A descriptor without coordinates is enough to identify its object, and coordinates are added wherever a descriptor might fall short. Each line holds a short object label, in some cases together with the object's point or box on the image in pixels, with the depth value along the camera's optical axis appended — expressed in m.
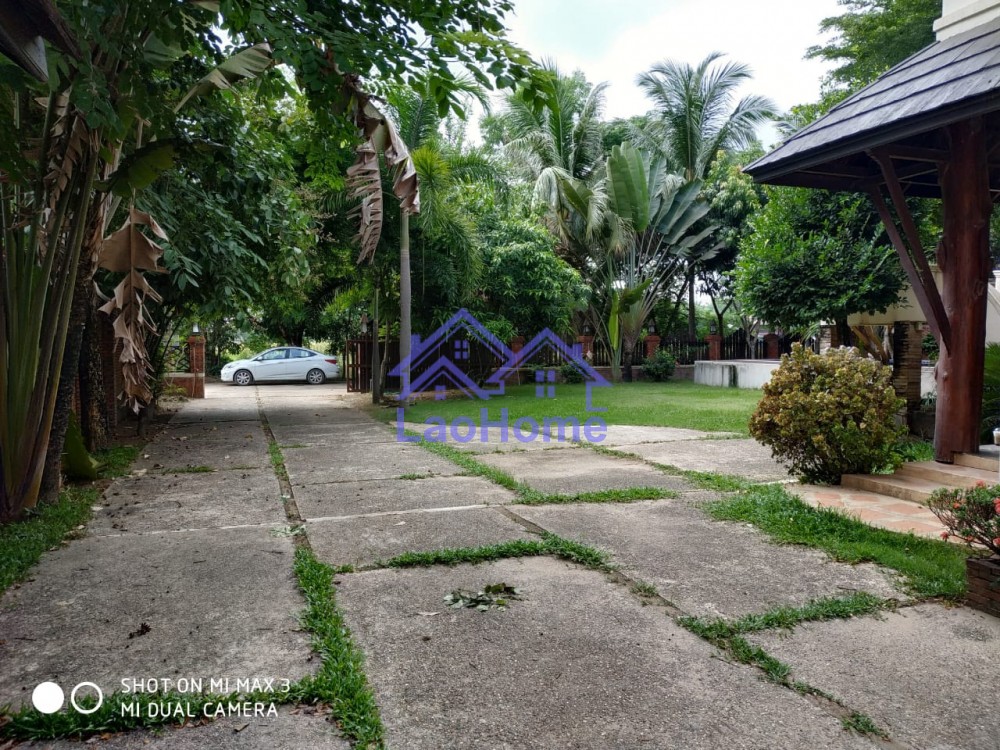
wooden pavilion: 5.73
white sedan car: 23.58
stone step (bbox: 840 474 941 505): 5.55
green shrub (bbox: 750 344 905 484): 5.91
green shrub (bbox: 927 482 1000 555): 3.39
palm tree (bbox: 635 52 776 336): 22.61
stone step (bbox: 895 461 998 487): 5.65
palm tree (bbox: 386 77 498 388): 12.34
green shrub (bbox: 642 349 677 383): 21.28
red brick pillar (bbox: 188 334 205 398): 18.08
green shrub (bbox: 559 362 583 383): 20.28
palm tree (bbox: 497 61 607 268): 21.45
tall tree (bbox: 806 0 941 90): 15.20
